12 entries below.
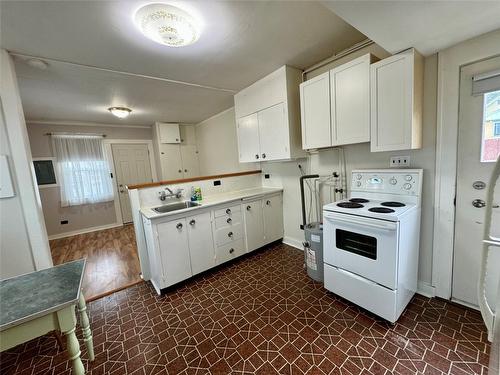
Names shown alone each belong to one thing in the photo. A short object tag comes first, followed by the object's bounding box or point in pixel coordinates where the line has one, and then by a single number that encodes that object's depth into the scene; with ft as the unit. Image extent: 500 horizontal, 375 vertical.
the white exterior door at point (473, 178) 5.02
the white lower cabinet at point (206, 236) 7.23
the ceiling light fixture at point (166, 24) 4.80
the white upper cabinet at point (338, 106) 6.31
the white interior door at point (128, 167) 16.56
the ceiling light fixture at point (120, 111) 11.73
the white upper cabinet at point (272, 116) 8.54
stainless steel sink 8.12
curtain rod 14.13
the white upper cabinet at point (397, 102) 5.36
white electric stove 5.16
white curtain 14.37
